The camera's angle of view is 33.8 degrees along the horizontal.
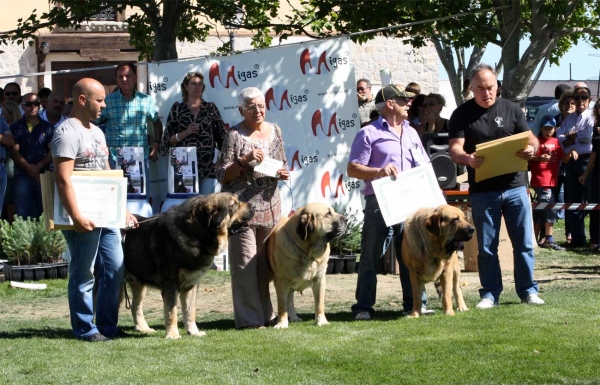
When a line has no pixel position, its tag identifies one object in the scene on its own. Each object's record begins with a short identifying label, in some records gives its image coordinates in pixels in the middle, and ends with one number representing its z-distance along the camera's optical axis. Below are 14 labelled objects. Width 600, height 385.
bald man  7.69
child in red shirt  14.84
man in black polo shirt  9.05
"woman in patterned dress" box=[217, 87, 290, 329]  8.62
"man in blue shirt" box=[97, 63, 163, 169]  11.95
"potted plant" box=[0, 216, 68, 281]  11.90
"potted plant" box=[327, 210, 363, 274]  12.52
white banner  12.86
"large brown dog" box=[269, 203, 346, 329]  8.43
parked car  30.73
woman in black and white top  11.91
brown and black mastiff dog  8.09
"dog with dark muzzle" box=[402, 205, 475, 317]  8.58
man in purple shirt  8.96
